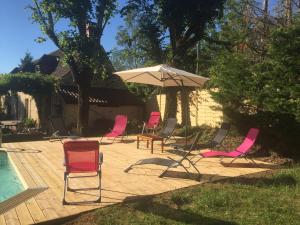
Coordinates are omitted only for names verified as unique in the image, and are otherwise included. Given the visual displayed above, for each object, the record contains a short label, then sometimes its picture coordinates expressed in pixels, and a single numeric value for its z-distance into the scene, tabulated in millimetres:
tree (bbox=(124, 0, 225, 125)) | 14048
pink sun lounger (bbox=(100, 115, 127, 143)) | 9914
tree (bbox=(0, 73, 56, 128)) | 17878
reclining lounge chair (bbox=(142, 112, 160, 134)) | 11130
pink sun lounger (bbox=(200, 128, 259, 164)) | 6407
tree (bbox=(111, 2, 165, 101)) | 16172
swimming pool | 5392
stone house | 17974
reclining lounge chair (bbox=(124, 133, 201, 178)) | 5442
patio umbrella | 7414
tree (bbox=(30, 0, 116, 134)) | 14019
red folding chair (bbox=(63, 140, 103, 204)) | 4544
